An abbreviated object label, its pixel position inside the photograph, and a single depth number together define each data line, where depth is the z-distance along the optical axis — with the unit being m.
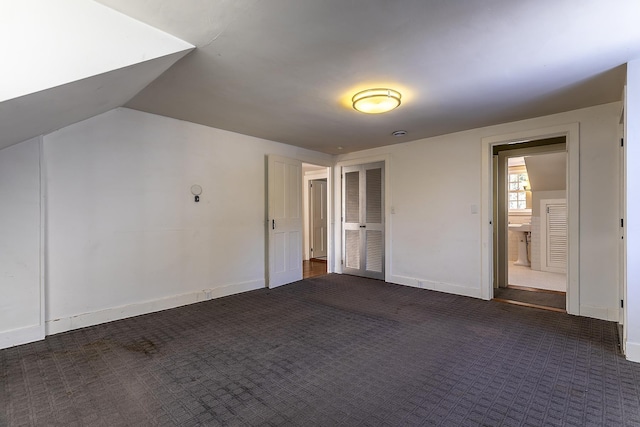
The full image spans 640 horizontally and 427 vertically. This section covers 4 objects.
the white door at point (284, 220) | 4.76
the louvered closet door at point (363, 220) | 5.32
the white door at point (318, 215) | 7.75
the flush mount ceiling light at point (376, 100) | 2.77
